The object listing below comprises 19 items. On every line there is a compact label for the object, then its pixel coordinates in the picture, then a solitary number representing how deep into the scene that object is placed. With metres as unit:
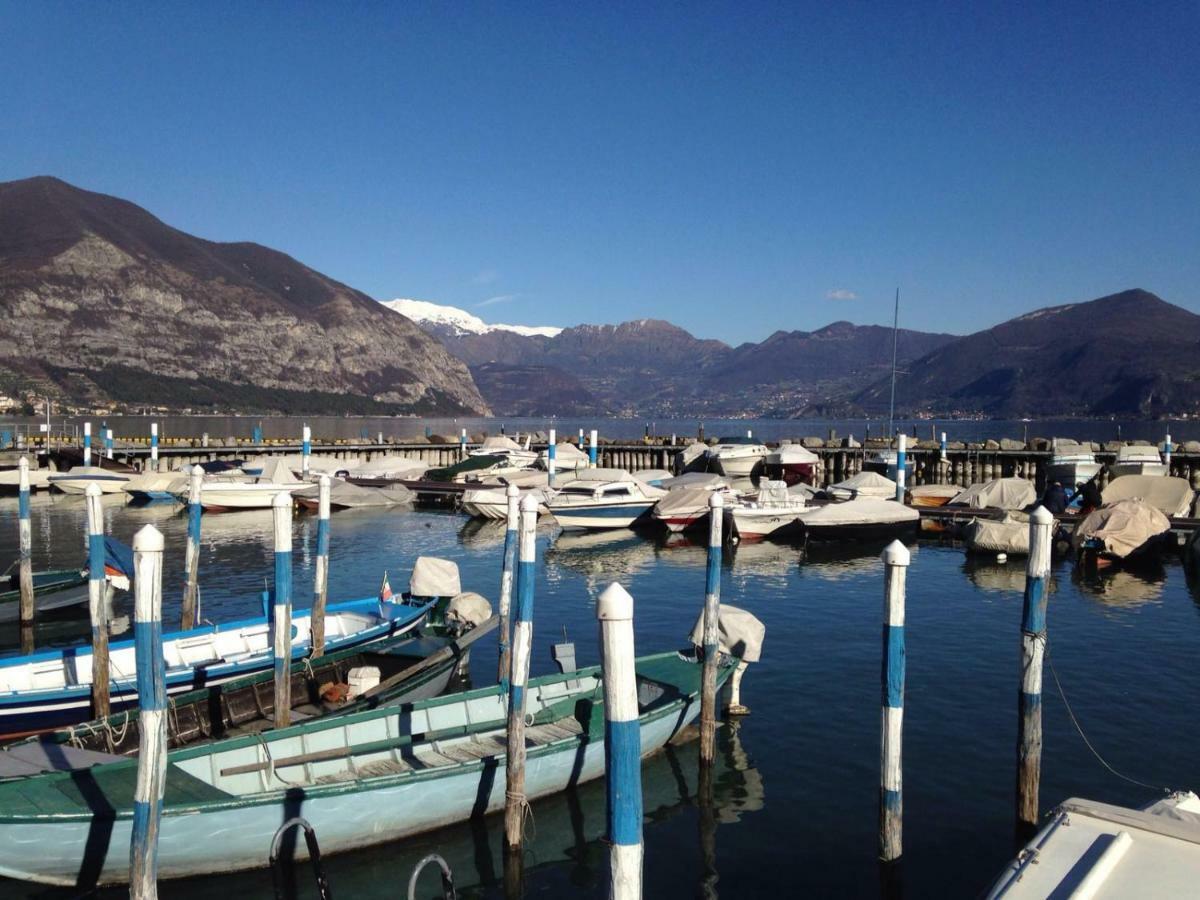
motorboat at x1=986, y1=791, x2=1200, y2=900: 6.87
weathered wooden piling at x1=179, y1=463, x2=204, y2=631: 21.48
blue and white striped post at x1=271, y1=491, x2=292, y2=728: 14.61
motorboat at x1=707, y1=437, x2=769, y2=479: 61.62
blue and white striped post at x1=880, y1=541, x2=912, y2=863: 10.64
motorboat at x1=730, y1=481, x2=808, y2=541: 40.00
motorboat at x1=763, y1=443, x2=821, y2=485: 59.50
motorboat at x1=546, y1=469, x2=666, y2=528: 42.25
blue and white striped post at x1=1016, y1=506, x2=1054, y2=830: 11.86
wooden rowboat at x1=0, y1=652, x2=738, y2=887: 10.28
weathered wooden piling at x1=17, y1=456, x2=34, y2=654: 23.70
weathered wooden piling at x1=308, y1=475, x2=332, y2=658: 18.45
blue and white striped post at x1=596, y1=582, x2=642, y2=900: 6.34
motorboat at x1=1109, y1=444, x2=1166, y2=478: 52.31
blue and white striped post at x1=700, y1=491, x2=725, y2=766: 14.52
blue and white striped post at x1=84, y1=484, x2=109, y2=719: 15.68
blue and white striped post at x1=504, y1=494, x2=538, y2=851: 11.89
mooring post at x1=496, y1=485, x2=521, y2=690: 18.14
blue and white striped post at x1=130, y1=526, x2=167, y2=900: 9.30
